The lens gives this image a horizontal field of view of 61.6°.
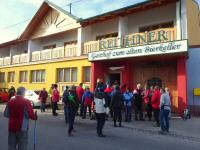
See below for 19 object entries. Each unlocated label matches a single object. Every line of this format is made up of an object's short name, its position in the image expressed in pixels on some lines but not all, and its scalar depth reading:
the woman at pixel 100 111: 6.01
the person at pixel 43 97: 11.36
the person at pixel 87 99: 9.16
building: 9.86
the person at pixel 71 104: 6.08
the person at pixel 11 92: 13.67
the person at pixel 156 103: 7.32
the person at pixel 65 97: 6.40
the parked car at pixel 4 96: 16.92
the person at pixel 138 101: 8.65
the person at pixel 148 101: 8.62
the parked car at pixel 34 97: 13.31
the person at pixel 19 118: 3.61
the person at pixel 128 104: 8.33
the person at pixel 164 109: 6.59
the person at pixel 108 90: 8.87
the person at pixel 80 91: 9.79
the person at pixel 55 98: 9.97
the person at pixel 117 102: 7.28
